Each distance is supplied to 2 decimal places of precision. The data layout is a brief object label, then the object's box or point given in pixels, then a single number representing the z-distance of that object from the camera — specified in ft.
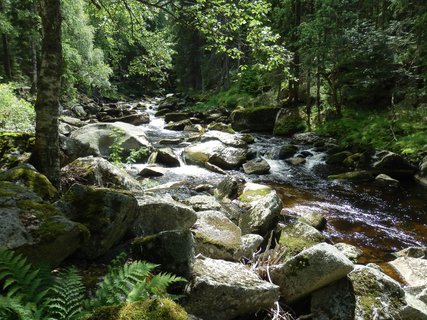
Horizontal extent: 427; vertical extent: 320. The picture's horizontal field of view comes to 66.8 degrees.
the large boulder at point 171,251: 11.43
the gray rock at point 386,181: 39.06
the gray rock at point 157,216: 14.87
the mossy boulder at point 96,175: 20.62
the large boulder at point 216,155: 44.72
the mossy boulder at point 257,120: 71.41
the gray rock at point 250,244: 16.25
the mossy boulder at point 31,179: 14.21
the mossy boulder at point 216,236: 15.28
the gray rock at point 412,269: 18.87
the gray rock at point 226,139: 50.98
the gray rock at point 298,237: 17.63
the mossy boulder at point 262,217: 21.29
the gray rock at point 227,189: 30.78
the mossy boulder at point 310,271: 13.09
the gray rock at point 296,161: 48.39
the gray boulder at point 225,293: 10.91
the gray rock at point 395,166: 41.83
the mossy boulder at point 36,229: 9.38
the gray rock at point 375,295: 12.69
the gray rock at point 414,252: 22.41
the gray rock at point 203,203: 23.49
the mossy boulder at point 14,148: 18.97
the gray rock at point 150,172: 39.04
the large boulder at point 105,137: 42.68
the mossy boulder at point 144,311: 7.09
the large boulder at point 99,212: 12.16
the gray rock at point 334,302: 12.72
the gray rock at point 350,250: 21.72
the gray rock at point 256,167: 43.50
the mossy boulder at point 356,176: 40.60
